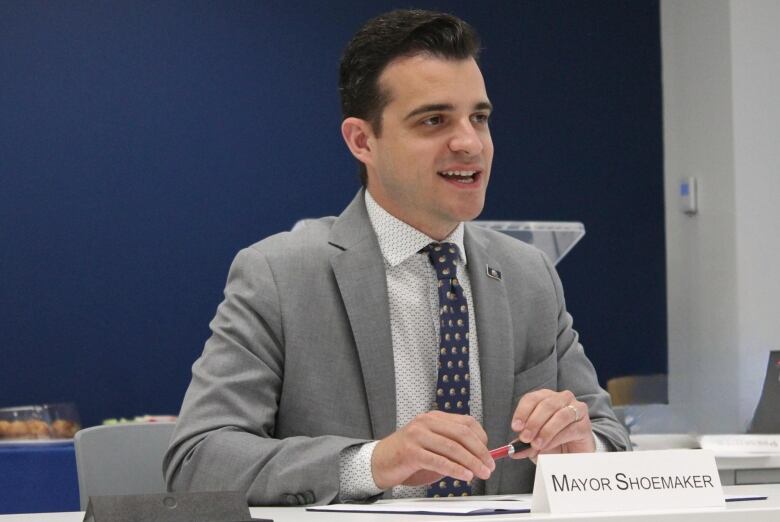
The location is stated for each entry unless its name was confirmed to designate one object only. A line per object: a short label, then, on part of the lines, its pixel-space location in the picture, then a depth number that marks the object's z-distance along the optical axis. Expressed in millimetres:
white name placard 2366
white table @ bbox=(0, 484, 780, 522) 2314
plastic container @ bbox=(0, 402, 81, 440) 4200
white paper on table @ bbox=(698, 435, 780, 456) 3485
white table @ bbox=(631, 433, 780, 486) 3430
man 2792
